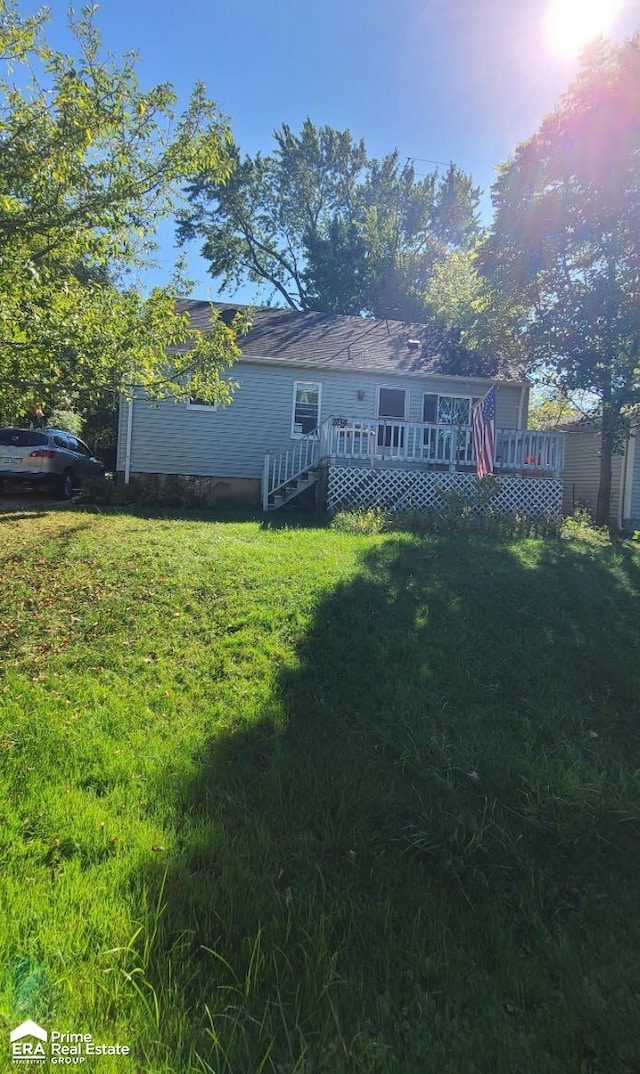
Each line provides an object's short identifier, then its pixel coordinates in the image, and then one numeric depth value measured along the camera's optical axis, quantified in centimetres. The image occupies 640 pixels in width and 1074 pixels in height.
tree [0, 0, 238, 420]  549
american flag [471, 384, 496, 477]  1058
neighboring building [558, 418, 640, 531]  1442
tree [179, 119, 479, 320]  2933
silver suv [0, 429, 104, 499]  1173
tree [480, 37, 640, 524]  988
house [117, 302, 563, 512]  1201
